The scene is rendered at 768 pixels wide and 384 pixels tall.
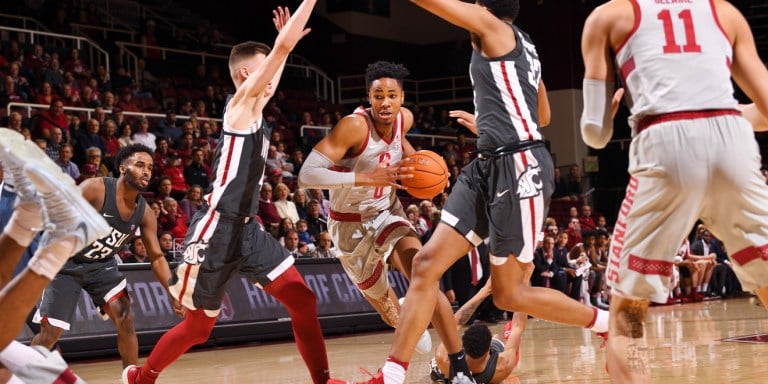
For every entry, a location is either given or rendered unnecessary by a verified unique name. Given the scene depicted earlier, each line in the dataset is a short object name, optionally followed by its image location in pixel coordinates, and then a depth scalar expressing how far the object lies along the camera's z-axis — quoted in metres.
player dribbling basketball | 5.98
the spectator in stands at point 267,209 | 12.93
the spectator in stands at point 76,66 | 15.52
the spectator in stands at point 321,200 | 13.96
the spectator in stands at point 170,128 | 14.66
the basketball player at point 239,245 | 5.27
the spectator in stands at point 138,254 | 10.79
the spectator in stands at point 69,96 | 14.27
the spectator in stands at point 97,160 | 11.83
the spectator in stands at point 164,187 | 12.20
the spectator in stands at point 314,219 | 13.44
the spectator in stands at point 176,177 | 13.13
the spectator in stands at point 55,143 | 11.92
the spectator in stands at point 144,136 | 13.61
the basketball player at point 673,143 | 3.64
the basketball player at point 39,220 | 3.45
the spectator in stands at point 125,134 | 13.30
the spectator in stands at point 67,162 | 11.57
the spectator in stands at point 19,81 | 13.77
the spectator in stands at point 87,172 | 11.72
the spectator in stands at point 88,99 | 14.43
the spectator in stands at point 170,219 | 11.80
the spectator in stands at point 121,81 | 16.52
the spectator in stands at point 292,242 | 12.01
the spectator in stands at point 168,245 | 11.13
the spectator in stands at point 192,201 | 12.33
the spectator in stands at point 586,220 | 18.77
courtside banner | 9.59
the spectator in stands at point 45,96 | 13.84
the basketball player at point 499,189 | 4.93
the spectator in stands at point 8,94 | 13.45
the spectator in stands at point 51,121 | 12.43
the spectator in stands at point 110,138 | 12.82
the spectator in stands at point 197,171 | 13.27
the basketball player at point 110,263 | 6.71
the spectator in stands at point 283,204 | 13.22
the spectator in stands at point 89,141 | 12.62
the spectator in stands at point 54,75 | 14.53
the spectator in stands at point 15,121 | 11.55
